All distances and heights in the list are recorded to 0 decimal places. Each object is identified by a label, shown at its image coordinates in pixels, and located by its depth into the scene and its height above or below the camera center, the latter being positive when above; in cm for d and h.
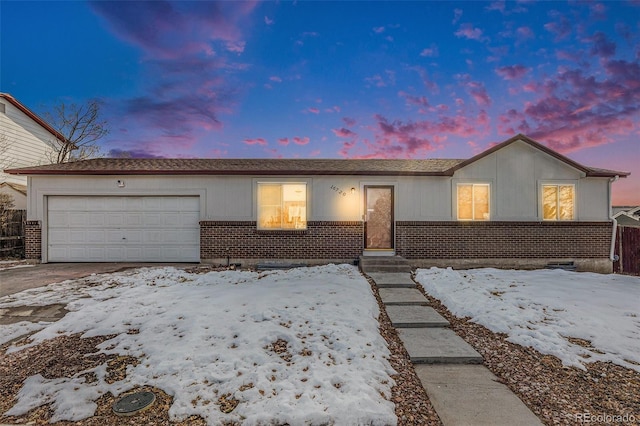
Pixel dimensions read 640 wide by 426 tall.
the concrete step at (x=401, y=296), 588 -174
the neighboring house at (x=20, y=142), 1349 +420
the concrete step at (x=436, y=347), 374 -187
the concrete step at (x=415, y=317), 487 -182
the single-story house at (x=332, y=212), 937 +19
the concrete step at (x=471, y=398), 259 -188
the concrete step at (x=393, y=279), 700 -162
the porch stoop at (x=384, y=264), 839 -142
